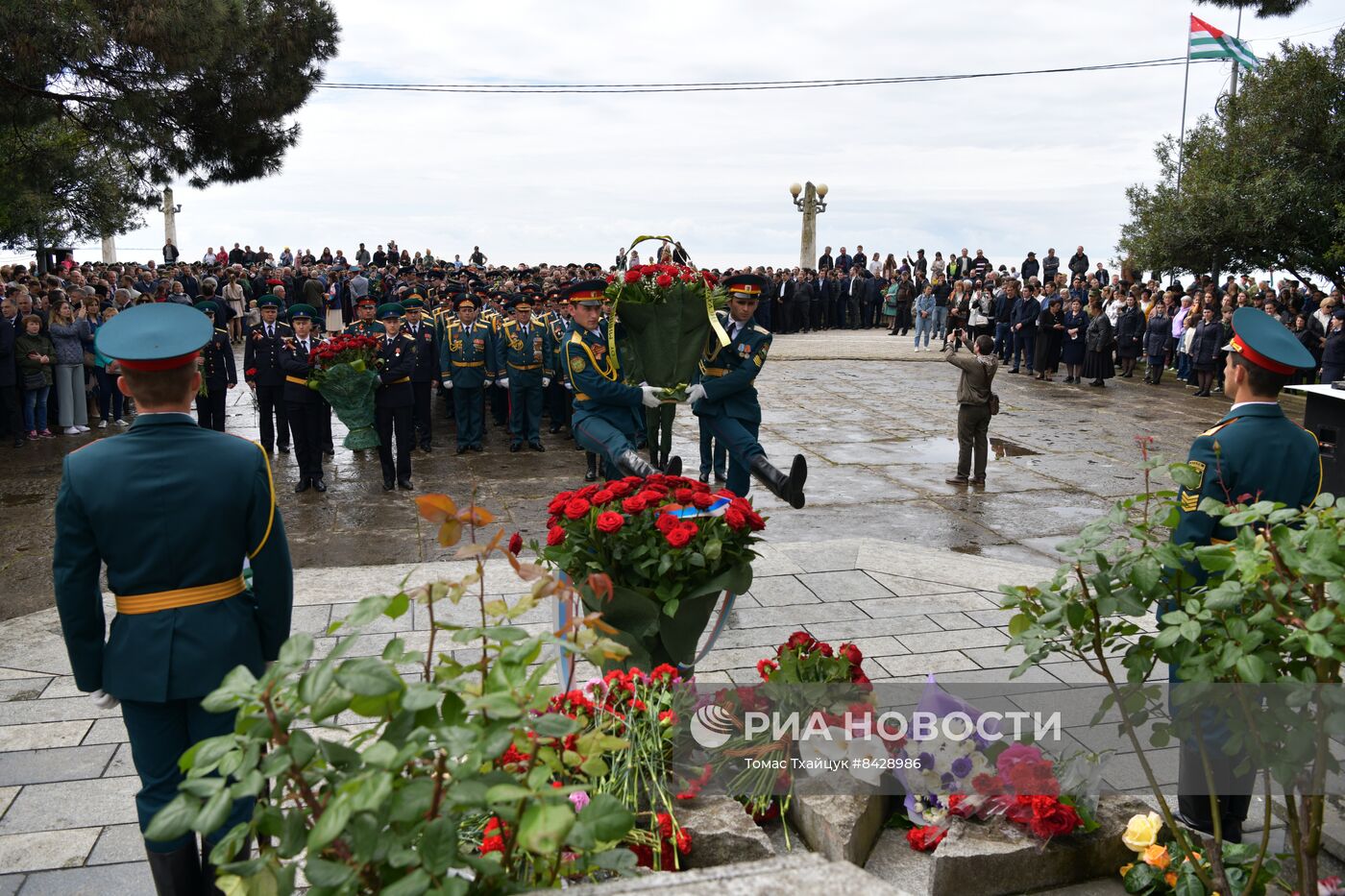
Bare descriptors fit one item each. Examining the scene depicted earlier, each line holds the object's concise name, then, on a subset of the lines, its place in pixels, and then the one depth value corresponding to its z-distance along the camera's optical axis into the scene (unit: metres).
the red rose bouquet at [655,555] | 4.34
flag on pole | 24.00
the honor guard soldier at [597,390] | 7.71
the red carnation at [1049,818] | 3.63
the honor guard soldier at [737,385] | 8.28
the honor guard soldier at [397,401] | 11.22
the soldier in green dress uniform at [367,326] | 12.11
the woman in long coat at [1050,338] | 21.53
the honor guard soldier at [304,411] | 11.16
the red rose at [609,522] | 4.24
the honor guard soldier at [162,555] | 3.32
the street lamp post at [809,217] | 35.38
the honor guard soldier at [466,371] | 13.45
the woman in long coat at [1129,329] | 21.61
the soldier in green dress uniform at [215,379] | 12.87
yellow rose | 3.61
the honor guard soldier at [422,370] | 13.34
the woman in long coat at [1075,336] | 20.91
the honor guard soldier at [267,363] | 11.92
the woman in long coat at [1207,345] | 19.19
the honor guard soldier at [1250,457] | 4.05
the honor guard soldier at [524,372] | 13.64
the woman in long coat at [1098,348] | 20.39
